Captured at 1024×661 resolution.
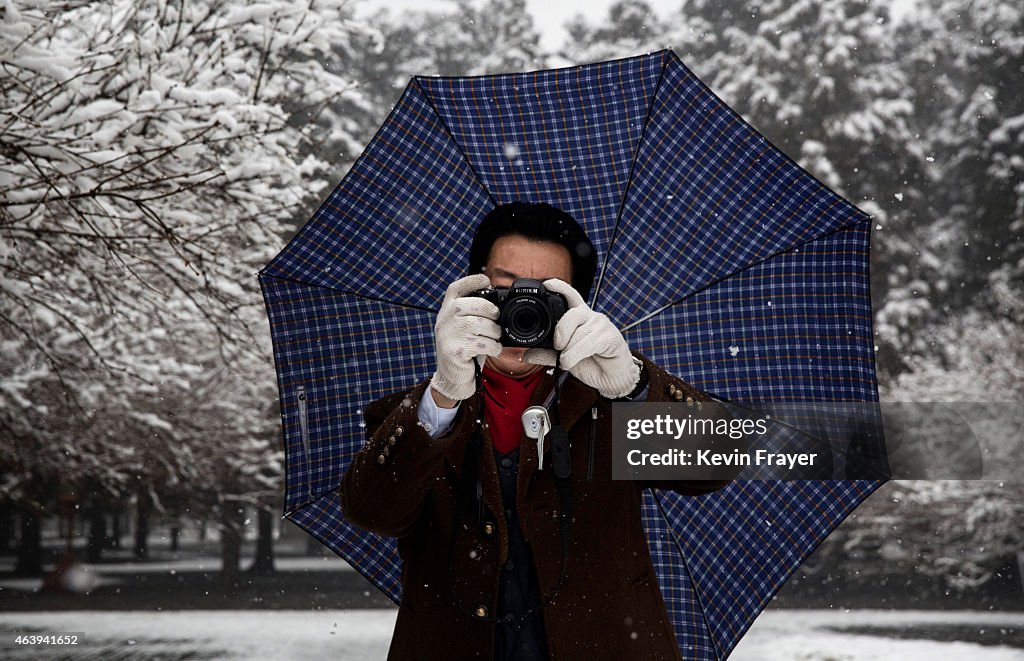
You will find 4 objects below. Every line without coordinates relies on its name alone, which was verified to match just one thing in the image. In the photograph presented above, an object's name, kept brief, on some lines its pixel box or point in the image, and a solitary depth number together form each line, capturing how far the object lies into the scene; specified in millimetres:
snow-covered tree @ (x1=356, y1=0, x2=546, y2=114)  20672
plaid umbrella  2795
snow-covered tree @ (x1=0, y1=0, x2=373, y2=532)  4430
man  2102
